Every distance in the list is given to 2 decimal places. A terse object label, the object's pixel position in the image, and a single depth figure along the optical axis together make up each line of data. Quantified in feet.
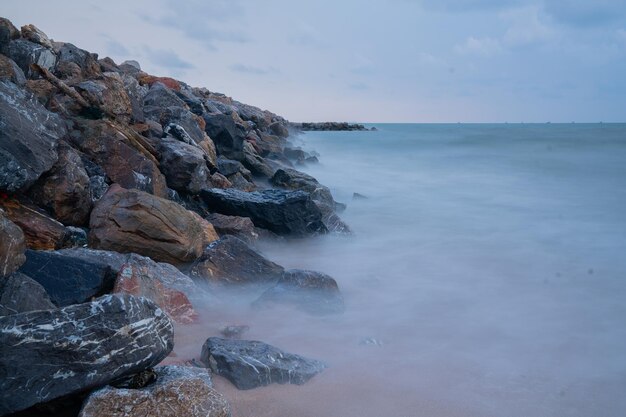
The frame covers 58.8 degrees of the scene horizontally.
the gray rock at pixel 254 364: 11.97
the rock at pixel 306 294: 16.98
